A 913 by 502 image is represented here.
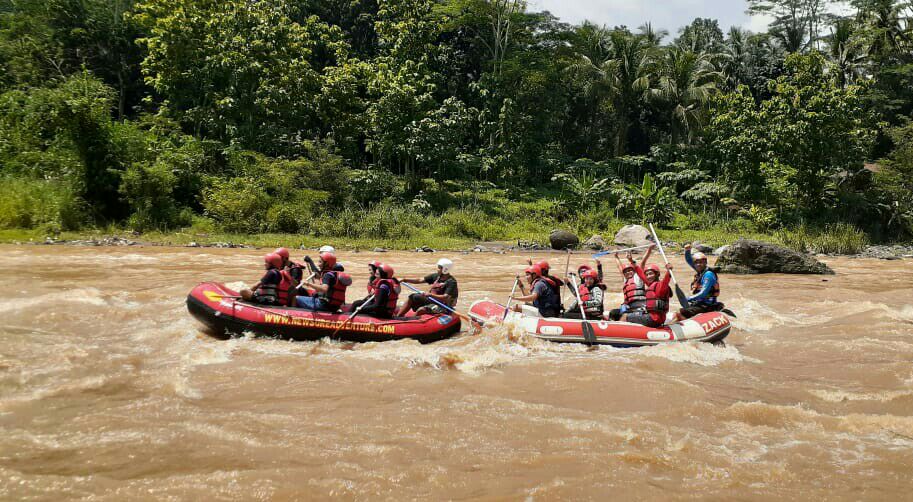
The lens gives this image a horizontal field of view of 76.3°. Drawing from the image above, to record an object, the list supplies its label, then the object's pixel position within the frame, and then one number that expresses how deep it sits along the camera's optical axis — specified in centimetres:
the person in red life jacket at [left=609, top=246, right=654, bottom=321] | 880
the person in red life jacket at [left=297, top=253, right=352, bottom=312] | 829
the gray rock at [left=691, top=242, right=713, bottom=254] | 2153
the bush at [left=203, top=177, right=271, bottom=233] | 2062
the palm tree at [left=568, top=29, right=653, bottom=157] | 3073
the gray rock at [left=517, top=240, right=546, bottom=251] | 2122
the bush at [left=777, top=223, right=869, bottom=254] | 2095
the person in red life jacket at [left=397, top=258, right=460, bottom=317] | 878
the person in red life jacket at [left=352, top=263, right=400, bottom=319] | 833
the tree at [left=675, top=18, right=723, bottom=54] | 3631
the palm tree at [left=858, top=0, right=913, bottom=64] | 2891
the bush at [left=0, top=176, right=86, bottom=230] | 1772
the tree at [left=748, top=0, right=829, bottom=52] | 3419
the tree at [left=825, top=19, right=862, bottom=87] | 2876
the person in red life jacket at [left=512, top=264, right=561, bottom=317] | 882
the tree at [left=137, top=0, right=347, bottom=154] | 2341
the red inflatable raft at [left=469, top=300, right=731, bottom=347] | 817
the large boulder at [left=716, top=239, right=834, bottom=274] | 1582
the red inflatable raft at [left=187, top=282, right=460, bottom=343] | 795
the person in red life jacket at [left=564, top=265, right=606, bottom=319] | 901
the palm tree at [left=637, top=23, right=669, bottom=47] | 3412
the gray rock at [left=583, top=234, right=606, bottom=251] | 2200
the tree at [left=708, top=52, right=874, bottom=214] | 2214
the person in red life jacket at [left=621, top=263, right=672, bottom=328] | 834
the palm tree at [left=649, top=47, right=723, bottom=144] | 2950
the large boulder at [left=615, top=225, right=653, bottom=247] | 2186
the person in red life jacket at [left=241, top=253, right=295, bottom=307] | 827
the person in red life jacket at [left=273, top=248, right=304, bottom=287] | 881
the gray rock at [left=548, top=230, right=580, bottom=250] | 2173
